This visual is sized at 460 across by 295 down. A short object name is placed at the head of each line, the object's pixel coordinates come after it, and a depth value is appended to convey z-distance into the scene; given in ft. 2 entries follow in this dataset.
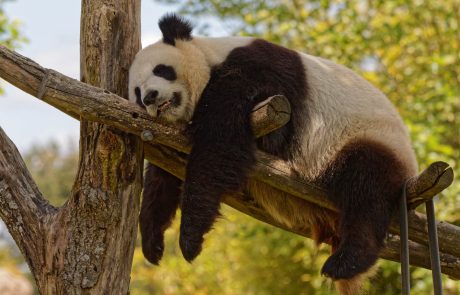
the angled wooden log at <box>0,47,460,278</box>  23.00
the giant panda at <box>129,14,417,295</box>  25.96
